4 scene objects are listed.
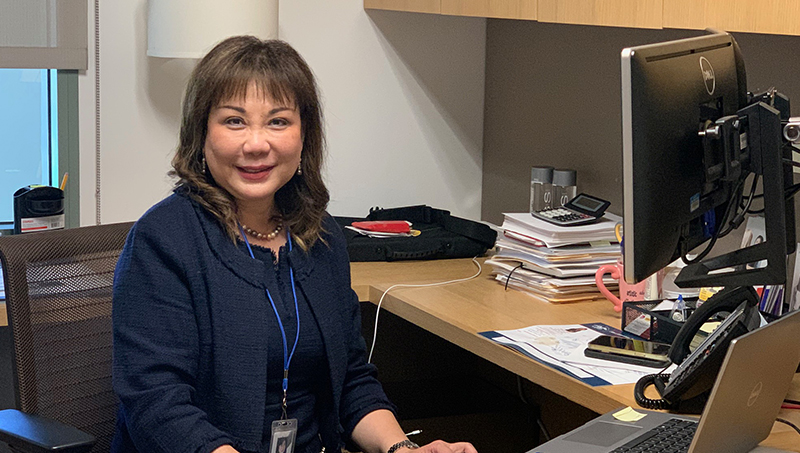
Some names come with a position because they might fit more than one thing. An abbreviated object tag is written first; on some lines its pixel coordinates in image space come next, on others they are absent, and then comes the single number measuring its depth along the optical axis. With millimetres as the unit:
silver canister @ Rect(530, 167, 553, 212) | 2734
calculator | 2283
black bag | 2592
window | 2670
